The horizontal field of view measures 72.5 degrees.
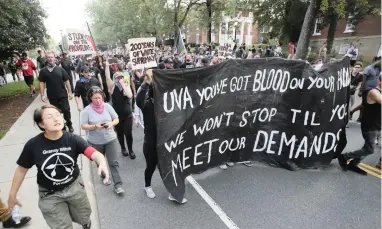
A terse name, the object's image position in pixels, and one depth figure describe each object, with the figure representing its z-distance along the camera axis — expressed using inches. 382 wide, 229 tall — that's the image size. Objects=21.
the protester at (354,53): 540.1
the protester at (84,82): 236.0
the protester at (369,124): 159.5
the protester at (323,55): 478.2
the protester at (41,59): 445.8
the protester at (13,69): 695.3
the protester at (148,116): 140.0
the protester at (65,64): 432.7
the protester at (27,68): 436.1
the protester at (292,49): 777.2
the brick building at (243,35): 2230.6
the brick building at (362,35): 863.7
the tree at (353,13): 739.4
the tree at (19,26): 396.2
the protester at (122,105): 200.4
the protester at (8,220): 116.6
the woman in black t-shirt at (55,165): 89.5
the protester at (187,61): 431.8
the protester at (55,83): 227.6
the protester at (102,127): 144.2
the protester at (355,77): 264.7
